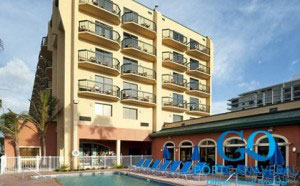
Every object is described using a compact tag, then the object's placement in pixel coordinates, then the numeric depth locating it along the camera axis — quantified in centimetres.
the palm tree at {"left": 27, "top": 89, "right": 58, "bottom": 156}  2264
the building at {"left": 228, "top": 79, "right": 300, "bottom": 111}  9750
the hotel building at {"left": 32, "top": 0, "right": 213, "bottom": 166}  2355
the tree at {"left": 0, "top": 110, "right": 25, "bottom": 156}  2183
